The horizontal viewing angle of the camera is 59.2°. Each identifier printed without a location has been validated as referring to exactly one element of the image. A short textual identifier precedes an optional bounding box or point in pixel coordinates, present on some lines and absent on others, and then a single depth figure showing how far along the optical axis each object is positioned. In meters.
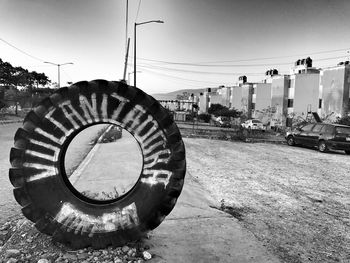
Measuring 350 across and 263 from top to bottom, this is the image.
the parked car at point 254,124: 39.47
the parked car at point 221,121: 47.66
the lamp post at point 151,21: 24.37
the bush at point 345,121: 28.13
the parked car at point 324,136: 14.91
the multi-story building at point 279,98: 47.00
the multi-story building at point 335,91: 34.81
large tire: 3.02
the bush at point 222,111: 60.44
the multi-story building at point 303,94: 41.72
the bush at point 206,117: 63.74
